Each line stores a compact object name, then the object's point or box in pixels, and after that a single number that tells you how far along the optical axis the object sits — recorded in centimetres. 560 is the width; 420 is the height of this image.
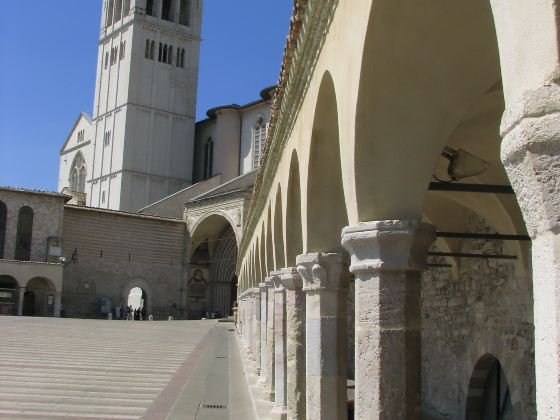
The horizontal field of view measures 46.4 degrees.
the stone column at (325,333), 640
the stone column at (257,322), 1572
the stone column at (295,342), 798
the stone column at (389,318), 447
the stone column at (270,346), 1163
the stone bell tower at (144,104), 5675
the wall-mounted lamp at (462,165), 714
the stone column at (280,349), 956
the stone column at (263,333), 1375
